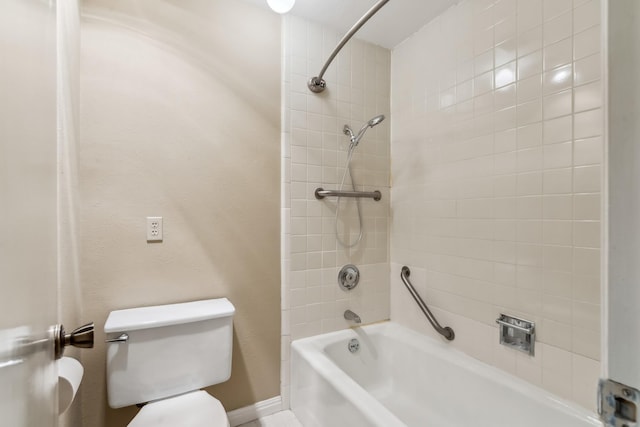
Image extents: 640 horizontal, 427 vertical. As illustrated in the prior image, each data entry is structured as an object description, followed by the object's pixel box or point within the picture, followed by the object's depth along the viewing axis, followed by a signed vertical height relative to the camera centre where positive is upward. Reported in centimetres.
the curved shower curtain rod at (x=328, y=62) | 124 +84
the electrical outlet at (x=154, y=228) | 137 -7
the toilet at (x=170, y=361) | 115 -64
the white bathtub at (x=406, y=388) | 115 -86
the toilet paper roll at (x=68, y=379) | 83 -52
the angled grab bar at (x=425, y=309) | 159 -58
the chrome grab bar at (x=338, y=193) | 175 +12
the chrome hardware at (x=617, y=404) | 29 -20
